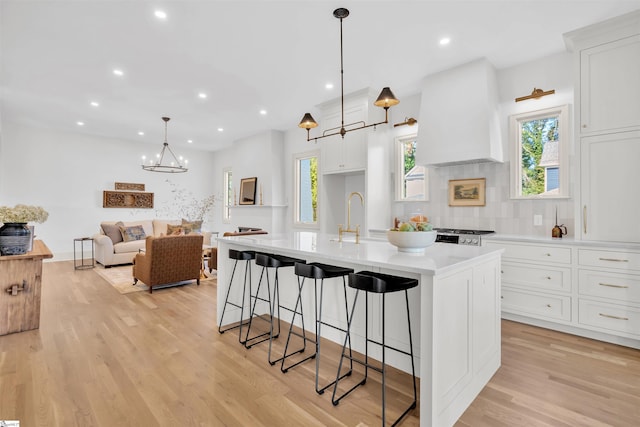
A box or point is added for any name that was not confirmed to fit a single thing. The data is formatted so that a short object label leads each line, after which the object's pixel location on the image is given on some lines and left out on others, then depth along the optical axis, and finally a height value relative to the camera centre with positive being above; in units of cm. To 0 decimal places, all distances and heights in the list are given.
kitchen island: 163 -63
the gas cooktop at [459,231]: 377 -24
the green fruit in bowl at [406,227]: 212 -10
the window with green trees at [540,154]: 354 +69
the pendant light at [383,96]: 271 +101
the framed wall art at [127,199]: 752 +35
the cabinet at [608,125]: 286 +81
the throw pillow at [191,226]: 589 -26
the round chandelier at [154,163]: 589 +98
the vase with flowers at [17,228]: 300 -14
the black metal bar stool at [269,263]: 258 -42
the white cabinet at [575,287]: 277 -73
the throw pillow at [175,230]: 571 -31
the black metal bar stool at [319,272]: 214 -41
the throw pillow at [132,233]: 673 -42
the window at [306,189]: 647 +51
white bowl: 208 -18
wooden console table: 302 -76
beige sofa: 630 -68
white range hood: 366 +116
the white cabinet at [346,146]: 483 +109
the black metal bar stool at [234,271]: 296 -63
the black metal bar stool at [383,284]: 178 -42
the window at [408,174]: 478 +60
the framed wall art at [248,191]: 741 +54
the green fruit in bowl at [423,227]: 215 -10
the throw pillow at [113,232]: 669 -39
